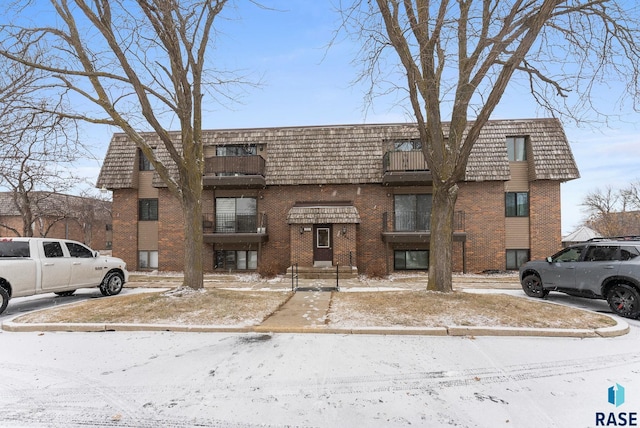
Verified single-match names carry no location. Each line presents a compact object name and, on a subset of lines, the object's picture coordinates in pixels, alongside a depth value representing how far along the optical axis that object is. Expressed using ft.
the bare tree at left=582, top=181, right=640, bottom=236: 142.10
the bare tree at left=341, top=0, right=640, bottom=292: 23.90
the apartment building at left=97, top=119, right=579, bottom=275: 53.83
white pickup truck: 27.40
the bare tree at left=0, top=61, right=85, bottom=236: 27.14
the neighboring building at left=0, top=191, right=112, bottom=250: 105.73
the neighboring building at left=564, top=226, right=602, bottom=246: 64.22
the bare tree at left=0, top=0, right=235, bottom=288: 26.58
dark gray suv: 25.17
